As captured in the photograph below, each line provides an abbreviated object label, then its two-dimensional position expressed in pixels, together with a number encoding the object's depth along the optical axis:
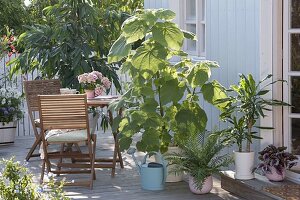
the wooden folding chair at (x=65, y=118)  7.18
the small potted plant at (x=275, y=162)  6.45
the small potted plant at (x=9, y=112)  10.11
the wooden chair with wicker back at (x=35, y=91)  8.73
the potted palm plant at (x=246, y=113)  6.51
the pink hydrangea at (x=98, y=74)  8.39
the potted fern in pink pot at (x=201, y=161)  6.70
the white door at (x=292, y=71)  6.64
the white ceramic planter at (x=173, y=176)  7.25
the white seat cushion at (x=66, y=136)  7.36
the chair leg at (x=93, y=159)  7.35
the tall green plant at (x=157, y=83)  6.82
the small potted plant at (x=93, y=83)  8.24
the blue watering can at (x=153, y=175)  7.00
